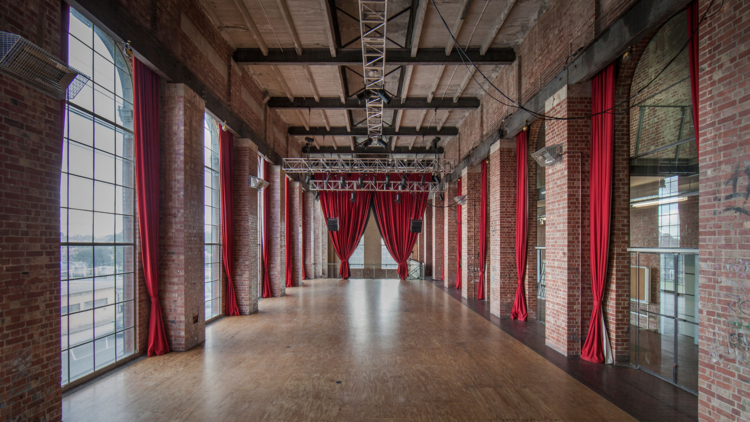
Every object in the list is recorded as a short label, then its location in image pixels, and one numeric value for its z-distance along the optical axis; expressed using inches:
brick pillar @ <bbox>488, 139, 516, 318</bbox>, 332.5
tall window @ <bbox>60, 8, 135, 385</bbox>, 161.3
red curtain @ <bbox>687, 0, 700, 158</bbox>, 140.6
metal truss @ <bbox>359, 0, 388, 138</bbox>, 210.0
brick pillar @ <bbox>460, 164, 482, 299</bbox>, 442.0
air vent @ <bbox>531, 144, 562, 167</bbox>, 217.6
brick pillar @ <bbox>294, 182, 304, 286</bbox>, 556.7
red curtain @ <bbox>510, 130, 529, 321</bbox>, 308.0
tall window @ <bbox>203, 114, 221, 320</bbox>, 309.4
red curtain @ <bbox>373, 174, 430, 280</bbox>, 673.0
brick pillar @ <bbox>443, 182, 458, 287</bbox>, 548.1
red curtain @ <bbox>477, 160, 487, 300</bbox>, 402.6
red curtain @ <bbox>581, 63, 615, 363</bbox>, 198.2
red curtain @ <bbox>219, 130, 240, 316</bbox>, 314.5
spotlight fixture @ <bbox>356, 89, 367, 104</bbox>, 340.5
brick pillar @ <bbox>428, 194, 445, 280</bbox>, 615.8
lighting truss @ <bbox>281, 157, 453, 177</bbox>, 458.9
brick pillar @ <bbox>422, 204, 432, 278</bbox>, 694.8
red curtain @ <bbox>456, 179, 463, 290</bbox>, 526.6
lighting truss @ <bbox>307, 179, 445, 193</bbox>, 563.3
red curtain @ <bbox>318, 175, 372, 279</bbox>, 665.0
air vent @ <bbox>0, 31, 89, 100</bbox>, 108.9
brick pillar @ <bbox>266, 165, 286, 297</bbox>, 434.6
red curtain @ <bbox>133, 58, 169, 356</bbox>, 197.6
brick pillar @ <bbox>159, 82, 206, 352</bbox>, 217.6
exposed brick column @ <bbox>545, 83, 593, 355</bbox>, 214.5
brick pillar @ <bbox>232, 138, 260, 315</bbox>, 335.3
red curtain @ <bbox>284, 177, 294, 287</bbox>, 524.7
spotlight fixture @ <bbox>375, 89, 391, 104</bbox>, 301.1
